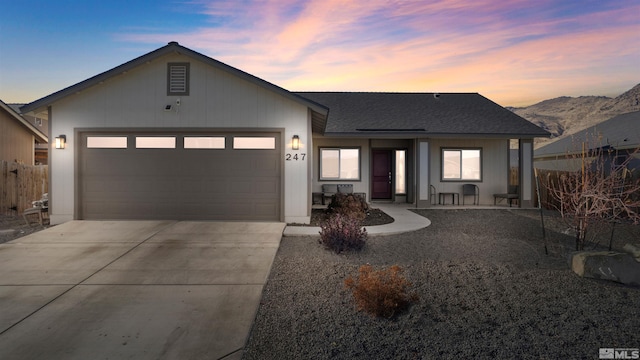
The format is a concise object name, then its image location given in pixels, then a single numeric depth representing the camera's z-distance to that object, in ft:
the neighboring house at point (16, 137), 53.31
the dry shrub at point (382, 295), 11.88
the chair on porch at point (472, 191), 45.34
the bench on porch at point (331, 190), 44.80
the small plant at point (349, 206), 31.13
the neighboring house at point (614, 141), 50.25
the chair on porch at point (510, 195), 43.24
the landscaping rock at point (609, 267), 15.05
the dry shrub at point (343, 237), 21.24
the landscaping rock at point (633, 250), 16.03
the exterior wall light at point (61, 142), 29.27
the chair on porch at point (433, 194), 46.03
